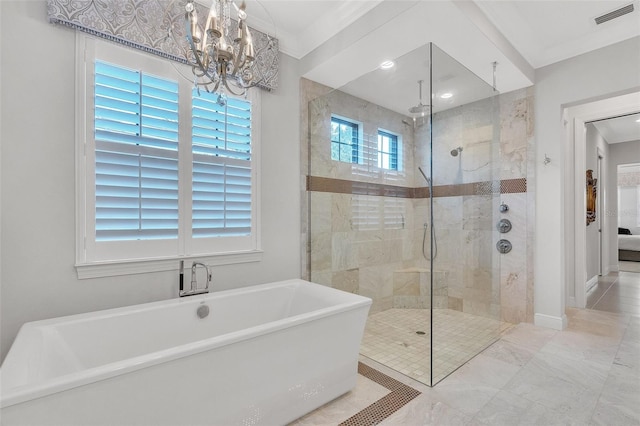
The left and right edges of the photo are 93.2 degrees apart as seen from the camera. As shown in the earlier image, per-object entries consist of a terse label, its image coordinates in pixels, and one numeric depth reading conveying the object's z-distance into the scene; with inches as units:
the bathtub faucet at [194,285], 84.6
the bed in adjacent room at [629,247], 241.3
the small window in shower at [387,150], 127.4
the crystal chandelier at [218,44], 55.8
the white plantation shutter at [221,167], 92.1
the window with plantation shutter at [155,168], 75.3
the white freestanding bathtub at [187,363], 42.9
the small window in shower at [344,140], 124.0
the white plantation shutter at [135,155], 76.5
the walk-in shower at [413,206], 97.7
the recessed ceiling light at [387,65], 105.2
